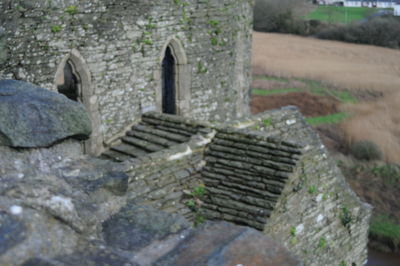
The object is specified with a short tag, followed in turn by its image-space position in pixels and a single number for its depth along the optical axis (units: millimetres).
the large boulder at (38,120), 2398
